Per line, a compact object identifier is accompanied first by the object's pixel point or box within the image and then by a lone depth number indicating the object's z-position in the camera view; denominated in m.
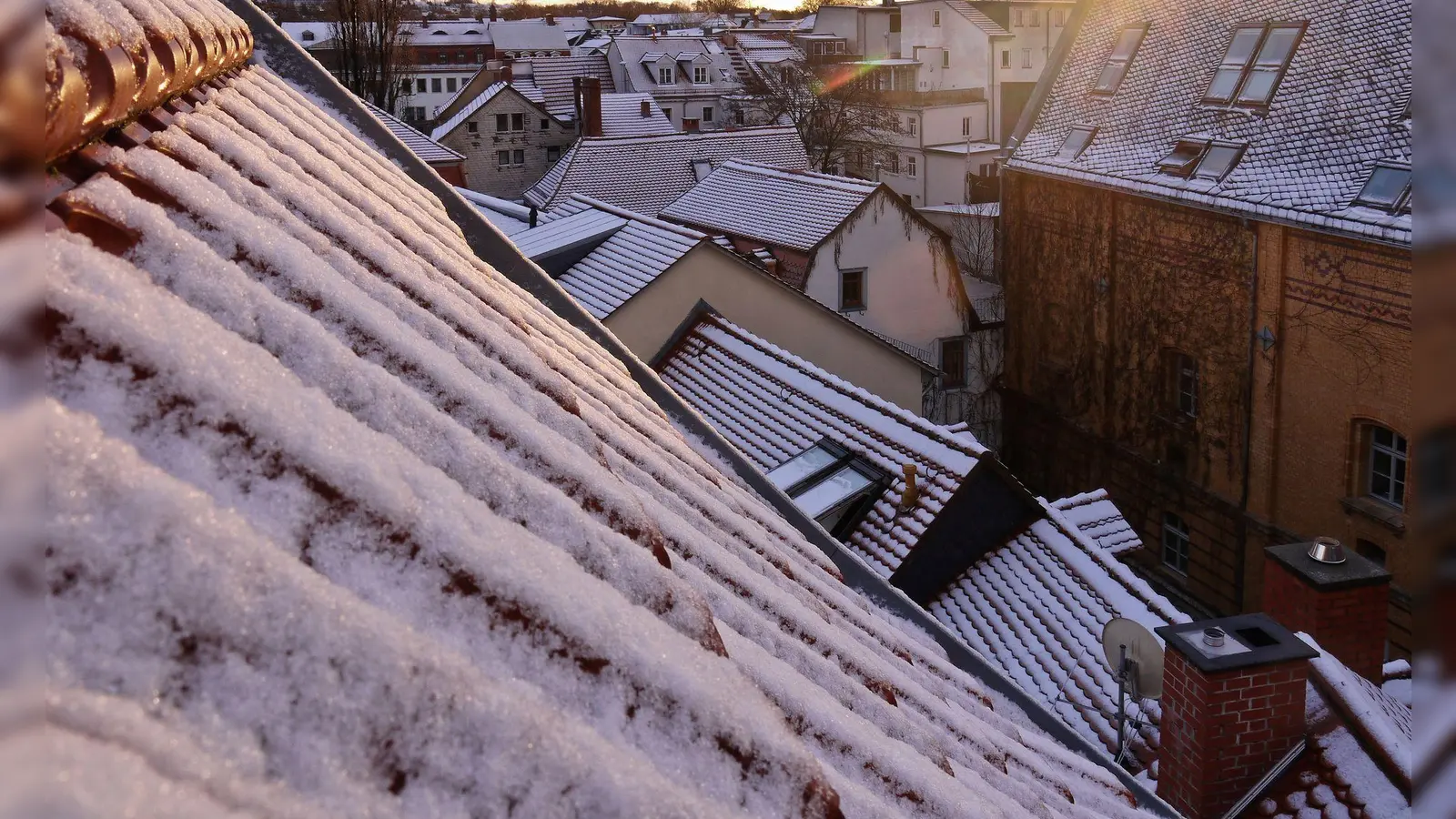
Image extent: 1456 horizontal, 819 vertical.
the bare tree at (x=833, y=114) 41.78
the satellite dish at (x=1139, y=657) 8.95
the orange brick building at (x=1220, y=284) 15.32
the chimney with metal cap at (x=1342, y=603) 9.03
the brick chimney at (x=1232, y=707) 7.03
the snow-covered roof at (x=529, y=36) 76.94
